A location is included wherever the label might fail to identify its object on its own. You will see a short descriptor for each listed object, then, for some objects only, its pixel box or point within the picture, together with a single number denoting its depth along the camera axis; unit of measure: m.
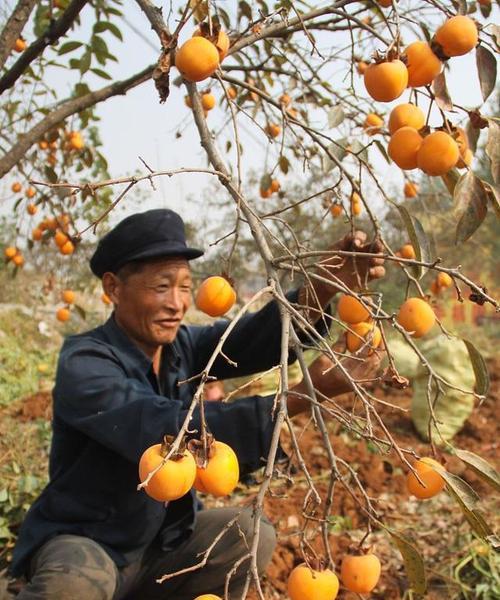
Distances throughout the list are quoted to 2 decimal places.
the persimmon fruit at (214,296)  1.26
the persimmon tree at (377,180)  0.96
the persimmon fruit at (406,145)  1.16
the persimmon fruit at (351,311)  1.36
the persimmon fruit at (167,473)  0.85
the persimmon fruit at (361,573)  1.06
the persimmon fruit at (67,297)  3.50
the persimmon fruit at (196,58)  1.11
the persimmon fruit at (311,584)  0.90
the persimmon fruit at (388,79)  1.12
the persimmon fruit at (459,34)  1.11
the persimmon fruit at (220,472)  0.92
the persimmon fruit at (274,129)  2.74
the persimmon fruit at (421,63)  1.16
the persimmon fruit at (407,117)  1.20
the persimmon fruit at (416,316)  1.25
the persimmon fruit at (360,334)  1.46
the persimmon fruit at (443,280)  2.10
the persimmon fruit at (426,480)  1.07
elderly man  1.72
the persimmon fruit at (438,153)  1.12
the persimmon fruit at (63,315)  3.71
